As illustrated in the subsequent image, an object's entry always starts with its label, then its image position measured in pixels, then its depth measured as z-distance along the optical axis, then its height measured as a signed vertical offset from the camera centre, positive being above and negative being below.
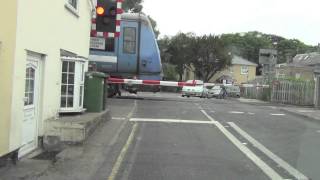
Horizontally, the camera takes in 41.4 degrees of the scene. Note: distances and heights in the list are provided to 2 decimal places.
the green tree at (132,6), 42.71 +8.37
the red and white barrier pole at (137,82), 20.52 +0.28
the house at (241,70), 73.68 +3.64
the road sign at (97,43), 13.37 +1.41
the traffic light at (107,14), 12.51 +2.17
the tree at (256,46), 88.26 +9.90
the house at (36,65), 6.86 +0.39
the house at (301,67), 59.35 +3.65
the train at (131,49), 20.52 +1.89
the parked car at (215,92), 36.77 -0.21
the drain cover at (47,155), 7.93 -1.36
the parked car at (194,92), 34.64 -0.22
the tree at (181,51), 61.02 +5.46
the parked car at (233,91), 40.17 -0.09
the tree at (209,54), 60.12 +5.04
